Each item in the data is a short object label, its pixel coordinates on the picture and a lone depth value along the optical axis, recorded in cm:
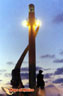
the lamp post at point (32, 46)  8406
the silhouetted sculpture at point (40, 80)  8612
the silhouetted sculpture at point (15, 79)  8306
